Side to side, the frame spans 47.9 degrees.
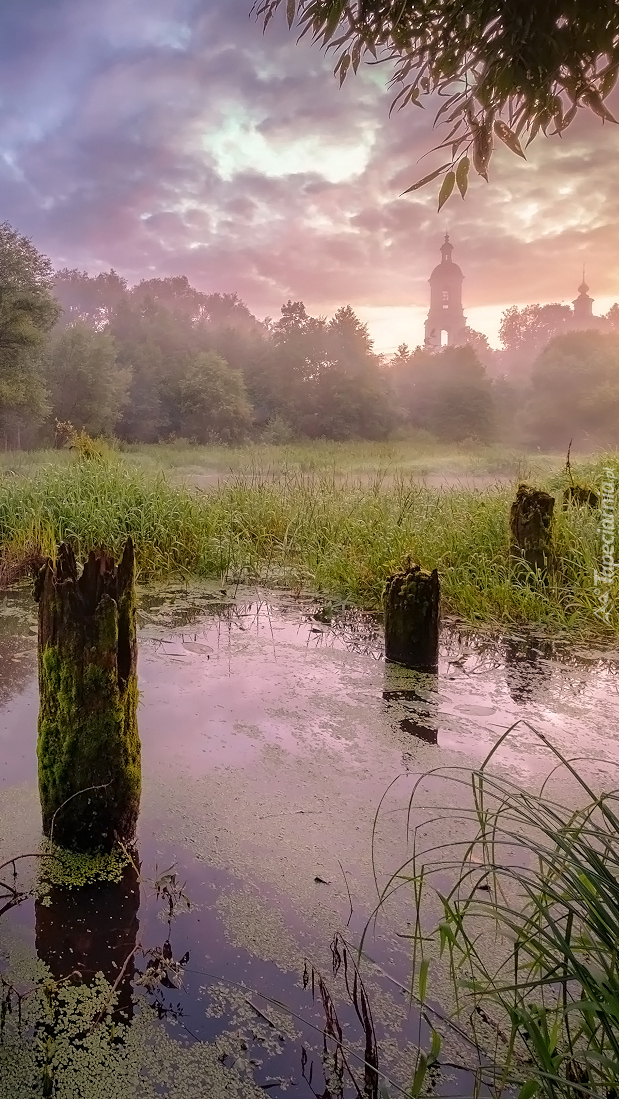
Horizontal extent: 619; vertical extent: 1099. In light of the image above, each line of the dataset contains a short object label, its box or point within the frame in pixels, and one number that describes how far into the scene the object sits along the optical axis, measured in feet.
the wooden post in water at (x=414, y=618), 10.19
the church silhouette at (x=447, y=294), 130.41
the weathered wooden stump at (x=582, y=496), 15.70
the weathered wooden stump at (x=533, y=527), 13.17
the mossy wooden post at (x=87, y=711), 5.65
